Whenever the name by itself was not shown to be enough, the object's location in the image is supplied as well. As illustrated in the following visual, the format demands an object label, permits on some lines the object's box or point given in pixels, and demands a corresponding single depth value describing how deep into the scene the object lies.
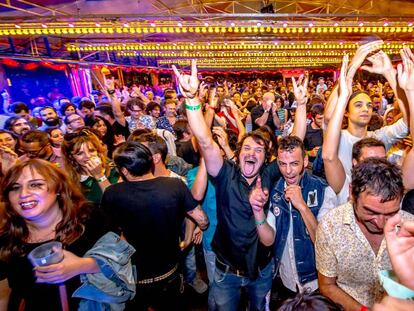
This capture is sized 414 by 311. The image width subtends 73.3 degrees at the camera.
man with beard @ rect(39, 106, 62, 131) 4.40
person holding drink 1.40
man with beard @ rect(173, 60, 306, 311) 1.85
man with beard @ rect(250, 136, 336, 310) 1.87
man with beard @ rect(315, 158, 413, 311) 1.32
